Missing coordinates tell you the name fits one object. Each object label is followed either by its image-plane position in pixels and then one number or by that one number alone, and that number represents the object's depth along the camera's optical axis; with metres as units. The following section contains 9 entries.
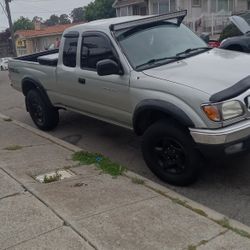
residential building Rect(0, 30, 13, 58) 46.43
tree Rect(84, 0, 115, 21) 42.36
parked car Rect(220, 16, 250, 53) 6.20
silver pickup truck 3.21
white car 31.50
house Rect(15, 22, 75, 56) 40.48
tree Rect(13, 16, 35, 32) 66.34
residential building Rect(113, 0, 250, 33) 20.08
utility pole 25.45
